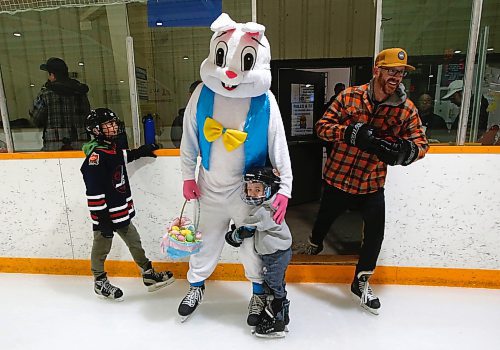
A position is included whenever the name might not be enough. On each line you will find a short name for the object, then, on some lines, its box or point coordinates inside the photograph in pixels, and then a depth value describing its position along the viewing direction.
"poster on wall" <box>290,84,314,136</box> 3.91
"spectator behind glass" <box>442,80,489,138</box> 2.04
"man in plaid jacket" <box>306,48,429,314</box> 1.57
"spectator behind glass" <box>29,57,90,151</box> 2.31
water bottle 2.17
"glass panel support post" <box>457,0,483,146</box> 1.93
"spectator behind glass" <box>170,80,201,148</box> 2.31
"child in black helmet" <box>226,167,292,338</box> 1.53
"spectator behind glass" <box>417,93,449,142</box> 2.09
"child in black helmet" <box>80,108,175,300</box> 1.77
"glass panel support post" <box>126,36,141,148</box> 2.22
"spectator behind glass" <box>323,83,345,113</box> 3.83
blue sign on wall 2.14
